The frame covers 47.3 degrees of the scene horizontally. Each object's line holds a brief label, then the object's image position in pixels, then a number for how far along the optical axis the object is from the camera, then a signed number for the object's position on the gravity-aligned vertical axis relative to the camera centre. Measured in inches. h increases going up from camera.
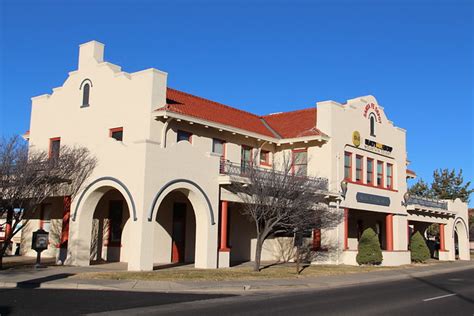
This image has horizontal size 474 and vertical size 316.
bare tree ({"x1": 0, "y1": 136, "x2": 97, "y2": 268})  882.1 +86.2
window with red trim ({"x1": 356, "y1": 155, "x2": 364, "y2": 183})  1327.5 +160.6
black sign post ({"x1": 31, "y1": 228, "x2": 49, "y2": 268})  891.4 -25.9
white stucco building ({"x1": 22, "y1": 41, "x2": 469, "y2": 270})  928.9 +134.4
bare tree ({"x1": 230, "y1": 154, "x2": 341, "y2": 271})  932.6 +58.4
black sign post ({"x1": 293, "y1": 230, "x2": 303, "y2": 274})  940.0 -10.4
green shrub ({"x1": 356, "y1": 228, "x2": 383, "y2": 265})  1189.7 -31.2
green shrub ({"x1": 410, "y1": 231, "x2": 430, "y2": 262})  1389.0 -34.9
